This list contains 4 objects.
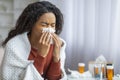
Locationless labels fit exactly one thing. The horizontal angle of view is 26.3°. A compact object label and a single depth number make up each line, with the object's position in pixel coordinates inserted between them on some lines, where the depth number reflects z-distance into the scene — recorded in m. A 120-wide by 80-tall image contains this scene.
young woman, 1.20
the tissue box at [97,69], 1.78
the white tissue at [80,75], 1.81
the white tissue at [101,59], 1.92
